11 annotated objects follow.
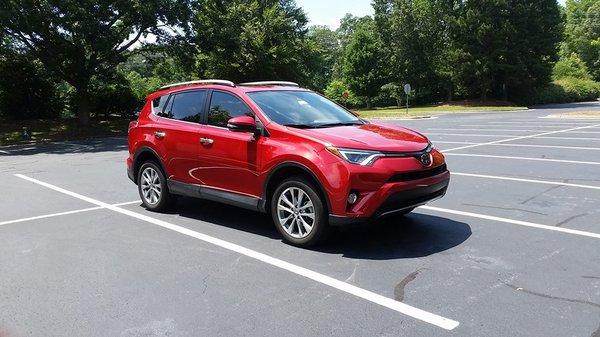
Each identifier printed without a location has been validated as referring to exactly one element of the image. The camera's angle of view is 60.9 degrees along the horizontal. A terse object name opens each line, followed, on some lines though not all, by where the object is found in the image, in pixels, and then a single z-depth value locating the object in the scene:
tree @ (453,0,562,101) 47.94
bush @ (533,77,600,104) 54.41
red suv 4.98
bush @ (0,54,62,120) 26.98
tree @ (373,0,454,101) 53.44
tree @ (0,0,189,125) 22.06
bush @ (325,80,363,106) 58.89
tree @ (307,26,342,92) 80.00
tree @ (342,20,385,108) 58.59
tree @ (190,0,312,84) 32.12
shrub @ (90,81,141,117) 29.86
